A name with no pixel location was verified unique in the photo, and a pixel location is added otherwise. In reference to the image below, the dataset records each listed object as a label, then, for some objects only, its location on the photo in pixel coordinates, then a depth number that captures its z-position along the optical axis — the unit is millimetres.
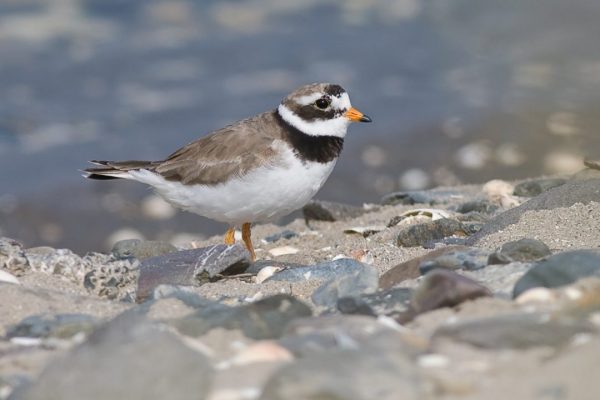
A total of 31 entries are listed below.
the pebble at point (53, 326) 7578
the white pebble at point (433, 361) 6203
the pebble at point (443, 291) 7379
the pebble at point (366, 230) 12930
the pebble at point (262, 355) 6430
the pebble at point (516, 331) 6336
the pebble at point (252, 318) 7332
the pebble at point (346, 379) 5602
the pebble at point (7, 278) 9125
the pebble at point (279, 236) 13828
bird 11398
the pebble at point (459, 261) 9000
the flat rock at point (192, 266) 10187
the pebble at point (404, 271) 9133
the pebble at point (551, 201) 11123
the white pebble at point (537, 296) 7191
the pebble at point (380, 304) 7871
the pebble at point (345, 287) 8680
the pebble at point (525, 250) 9250
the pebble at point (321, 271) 9781
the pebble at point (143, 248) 12523
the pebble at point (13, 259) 9750
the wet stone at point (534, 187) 14273
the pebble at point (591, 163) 12285
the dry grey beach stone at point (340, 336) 6449
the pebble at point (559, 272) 7621
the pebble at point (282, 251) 12725
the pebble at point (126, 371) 5953
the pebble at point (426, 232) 11492
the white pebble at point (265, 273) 10372
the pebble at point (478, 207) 13437
